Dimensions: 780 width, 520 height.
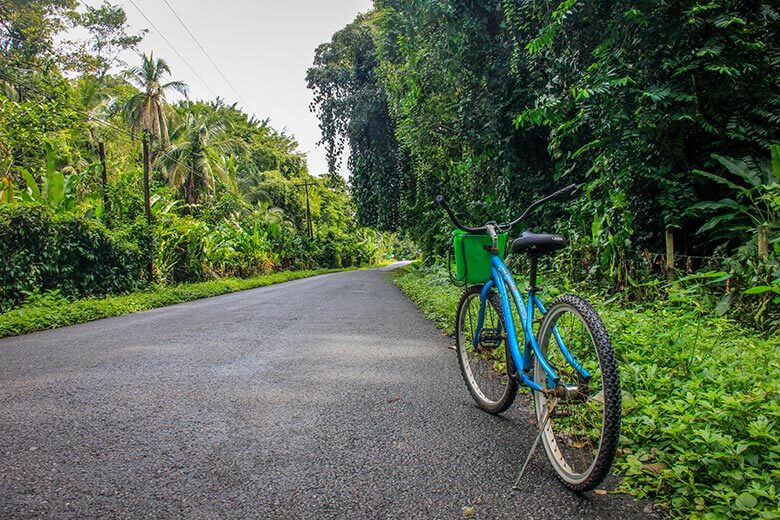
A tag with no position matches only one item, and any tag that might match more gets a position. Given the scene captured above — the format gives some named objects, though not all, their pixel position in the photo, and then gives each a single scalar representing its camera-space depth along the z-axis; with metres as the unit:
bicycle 2.05
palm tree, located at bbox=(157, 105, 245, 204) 25.80
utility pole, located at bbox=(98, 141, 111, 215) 13.98
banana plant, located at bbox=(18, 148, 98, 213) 11.21
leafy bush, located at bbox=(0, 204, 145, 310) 9.45
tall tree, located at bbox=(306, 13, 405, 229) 17.56
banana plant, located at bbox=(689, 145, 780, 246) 4.73
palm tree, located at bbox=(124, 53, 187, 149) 27.86
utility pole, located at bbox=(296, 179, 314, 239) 37.72
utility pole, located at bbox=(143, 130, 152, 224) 14.47
